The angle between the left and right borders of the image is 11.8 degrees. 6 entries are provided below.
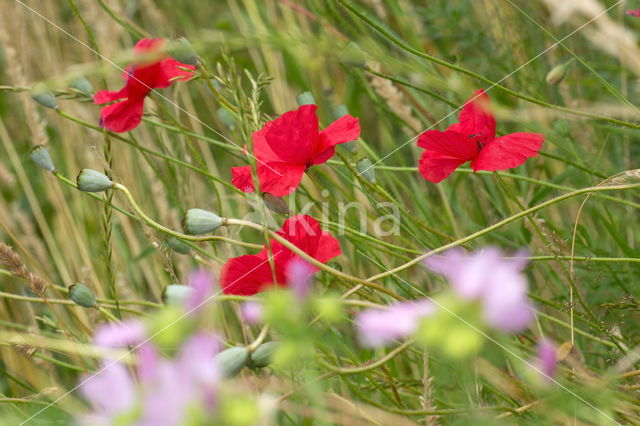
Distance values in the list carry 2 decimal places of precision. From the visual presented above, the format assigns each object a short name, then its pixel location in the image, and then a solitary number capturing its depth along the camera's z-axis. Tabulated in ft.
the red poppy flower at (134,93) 5.65
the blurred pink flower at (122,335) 4.03
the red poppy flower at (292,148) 5.41
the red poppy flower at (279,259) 5.30
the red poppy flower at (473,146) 5.42
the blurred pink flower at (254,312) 4.71
